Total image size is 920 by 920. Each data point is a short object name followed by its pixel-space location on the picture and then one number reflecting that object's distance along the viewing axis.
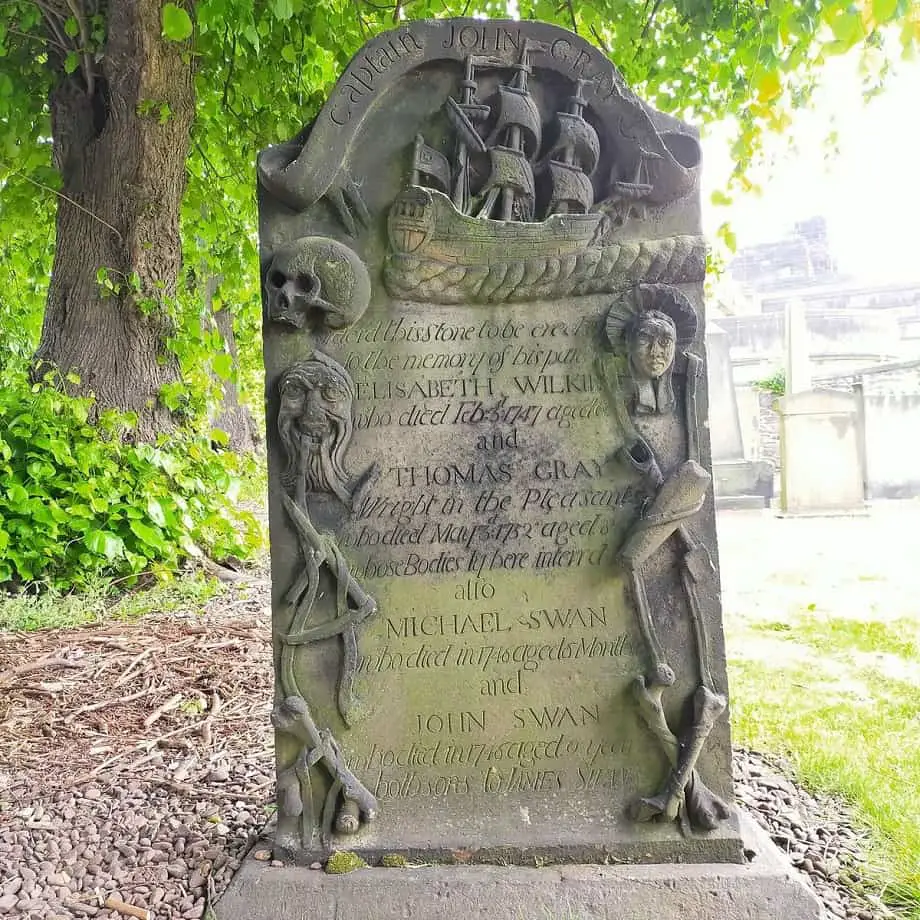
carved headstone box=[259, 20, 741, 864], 2.52
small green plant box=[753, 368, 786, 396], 19.42
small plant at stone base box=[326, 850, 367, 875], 2.37
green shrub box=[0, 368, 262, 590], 5.23
